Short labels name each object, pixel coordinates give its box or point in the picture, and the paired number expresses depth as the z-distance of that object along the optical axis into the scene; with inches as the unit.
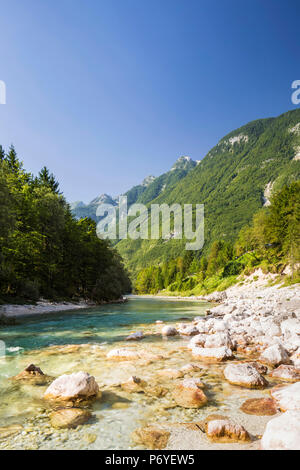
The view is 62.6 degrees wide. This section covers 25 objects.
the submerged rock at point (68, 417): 156.4
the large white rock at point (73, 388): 193.0
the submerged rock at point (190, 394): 187.0
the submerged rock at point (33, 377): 238.8
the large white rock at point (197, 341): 376.5
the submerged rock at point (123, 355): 317.4
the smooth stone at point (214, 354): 313.0
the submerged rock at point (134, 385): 217.6
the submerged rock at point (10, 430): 145.0
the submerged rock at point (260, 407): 170.8
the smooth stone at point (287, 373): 241.8
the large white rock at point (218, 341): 364.5
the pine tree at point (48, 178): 1862.5
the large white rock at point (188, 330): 497.9
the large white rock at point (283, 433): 109.9
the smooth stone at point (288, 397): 167.7
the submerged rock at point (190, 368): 271.9
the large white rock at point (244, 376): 221.9
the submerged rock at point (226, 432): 133.7
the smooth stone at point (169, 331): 492.7
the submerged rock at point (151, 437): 132.6
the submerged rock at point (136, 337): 448.6
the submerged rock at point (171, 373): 250.8
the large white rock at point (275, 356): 289.7
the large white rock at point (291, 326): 391.2
